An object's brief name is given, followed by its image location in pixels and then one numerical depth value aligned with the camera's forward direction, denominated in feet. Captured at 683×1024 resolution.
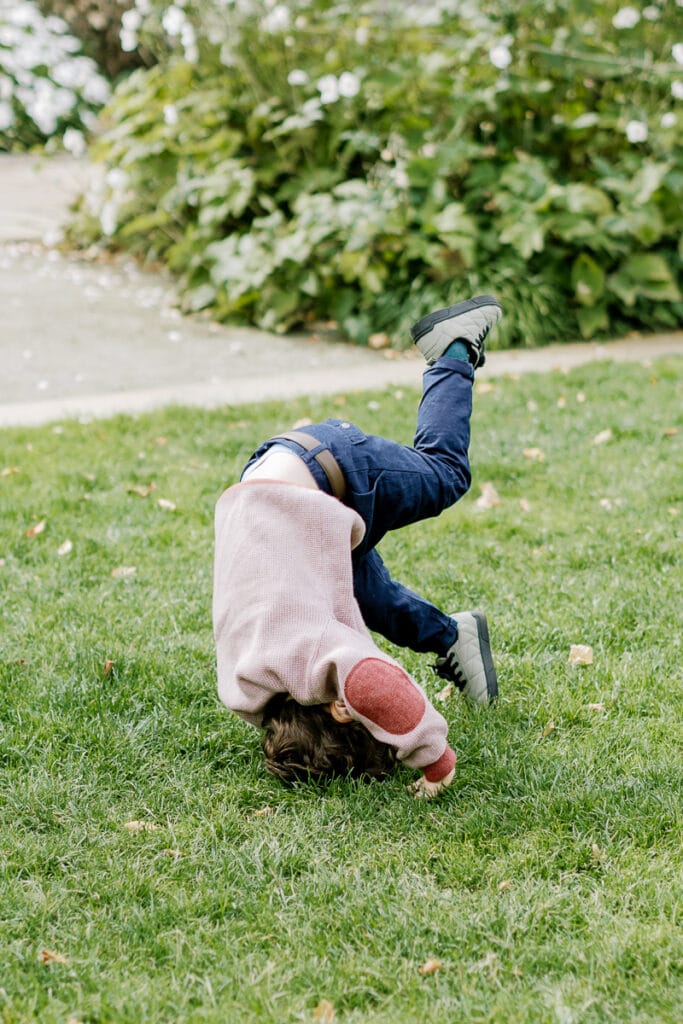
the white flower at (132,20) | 26.45
